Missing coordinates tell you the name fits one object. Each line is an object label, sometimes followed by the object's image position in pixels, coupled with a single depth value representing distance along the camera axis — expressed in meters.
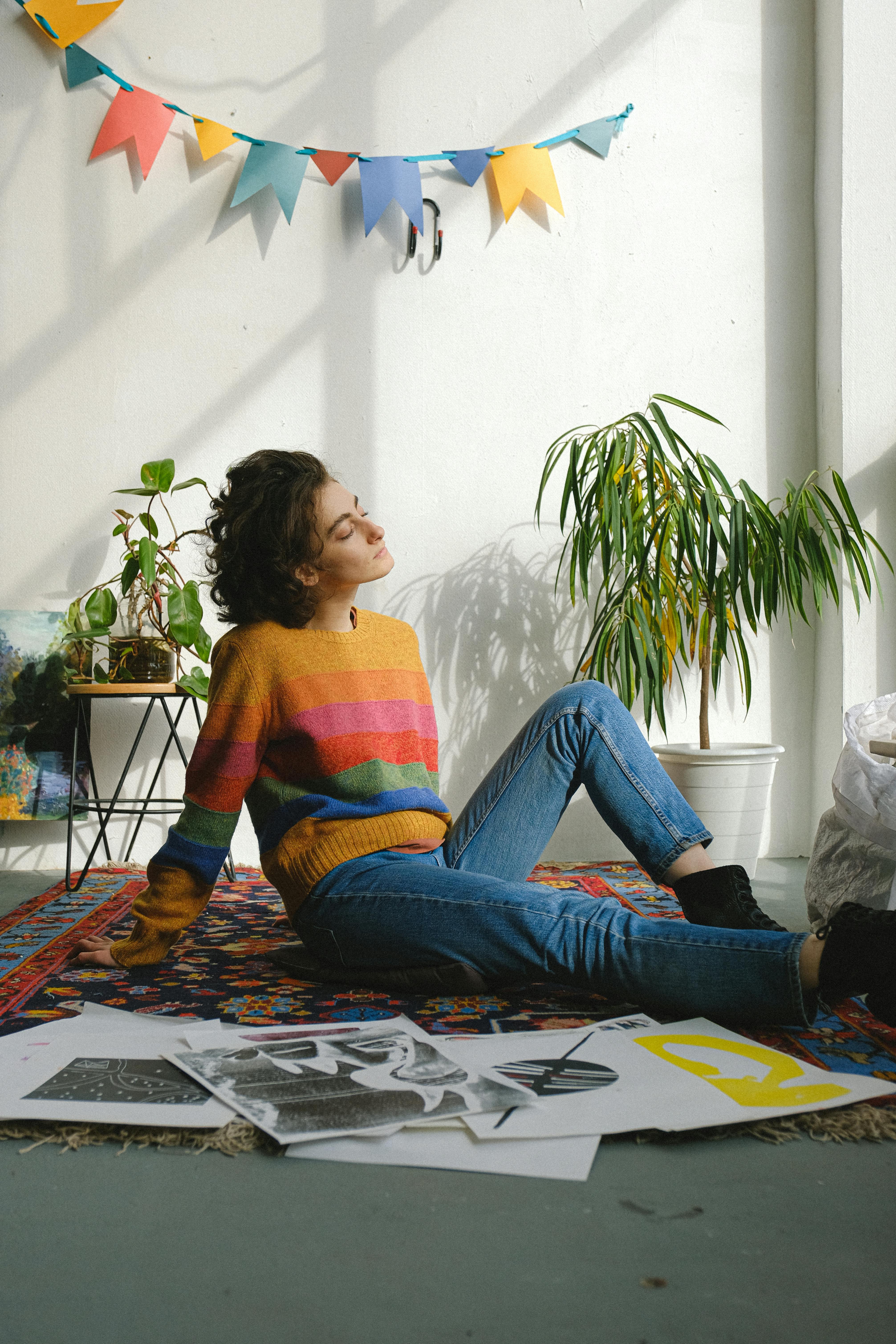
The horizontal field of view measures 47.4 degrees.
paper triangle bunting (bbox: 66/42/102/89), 2.53
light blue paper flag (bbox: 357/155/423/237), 2.59
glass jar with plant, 2.26
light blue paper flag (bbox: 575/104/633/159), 2.68
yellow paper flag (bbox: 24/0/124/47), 2.52
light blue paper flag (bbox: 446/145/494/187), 2.63
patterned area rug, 1.15
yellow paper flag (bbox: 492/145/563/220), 2.64
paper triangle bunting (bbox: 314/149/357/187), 2.60
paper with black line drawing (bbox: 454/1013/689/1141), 0.88
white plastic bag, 1.59
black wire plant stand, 2.25
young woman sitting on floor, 1.21
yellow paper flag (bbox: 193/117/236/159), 2.54
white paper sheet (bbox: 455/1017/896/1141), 0.89
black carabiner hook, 2.62
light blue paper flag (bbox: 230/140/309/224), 2.57
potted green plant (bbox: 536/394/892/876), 2.31
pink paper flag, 2.53
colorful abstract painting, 2.46
